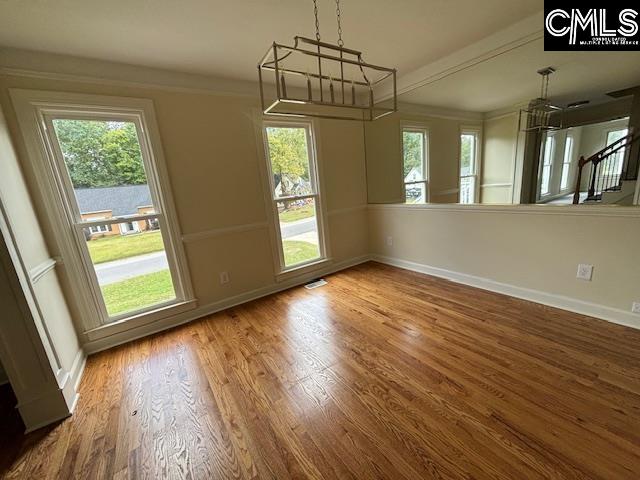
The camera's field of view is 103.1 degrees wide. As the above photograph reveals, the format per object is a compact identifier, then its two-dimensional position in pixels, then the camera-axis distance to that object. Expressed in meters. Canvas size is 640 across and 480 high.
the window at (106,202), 1.99
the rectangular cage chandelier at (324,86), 1.76
